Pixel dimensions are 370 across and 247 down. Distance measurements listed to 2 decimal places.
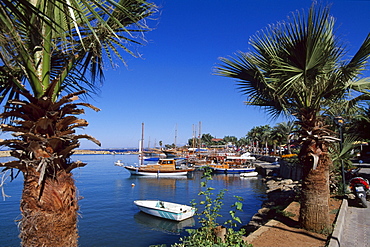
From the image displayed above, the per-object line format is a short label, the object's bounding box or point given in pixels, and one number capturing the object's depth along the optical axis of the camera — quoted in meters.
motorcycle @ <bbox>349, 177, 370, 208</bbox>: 9.98
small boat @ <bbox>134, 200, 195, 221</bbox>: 14.98
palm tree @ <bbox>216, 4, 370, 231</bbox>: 6.26
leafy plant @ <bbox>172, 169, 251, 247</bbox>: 5.21
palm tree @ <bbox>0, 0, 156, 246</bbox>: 2.55
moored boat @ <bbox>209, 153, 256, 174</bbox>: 41.31
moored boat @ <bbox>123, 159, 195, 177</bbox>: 37.28
